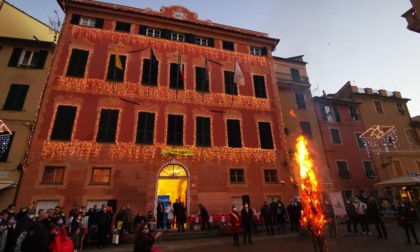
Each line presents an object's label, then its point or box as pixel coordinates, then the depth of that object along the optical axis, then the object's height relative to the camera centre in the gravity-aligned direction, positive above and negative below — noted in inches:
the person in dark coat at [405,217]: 364.3 -8.5
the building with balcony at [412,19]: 352.8 +268.1
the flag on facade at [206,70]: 722.2 +416.6
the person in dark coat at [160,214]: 548.7 +7.8
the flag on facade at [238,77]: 708.0 +384.0
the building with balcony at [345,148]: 902.0 +242.8
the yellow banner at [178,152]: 633.0 +163.1
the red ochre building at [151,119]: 569.3 +259.1
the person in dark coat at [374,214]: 407.4 -3.1
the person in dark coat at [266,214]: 518.3 +1.8
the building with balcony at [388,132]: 985.5 +329.5
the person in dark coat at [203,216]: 547.5 +0.0
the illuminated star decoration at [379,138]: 1006.4 +298.2
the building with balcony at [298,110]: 859.4 +367.5
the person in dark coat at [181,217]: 534.0 +0.3
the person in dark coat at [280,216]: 526.0 -3.3
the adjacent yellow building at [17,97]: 524.7 +288.5
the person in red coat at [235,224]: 403.2 -13.3
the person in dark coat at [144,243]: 174.7 -17.0
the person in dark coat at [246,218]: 422.9 -4.4
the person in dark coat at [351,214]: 461.6 -2.6
